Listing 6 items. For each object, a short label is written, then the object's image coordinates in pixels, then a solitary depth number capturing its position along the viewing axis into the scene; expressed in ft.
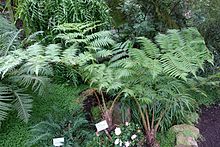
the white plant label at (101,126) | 5.01
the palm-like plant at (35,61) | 4.59
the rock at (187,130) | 5.45
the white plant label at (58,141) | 4.88
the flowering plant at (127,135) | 4.97
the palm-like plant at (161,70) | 4.44
